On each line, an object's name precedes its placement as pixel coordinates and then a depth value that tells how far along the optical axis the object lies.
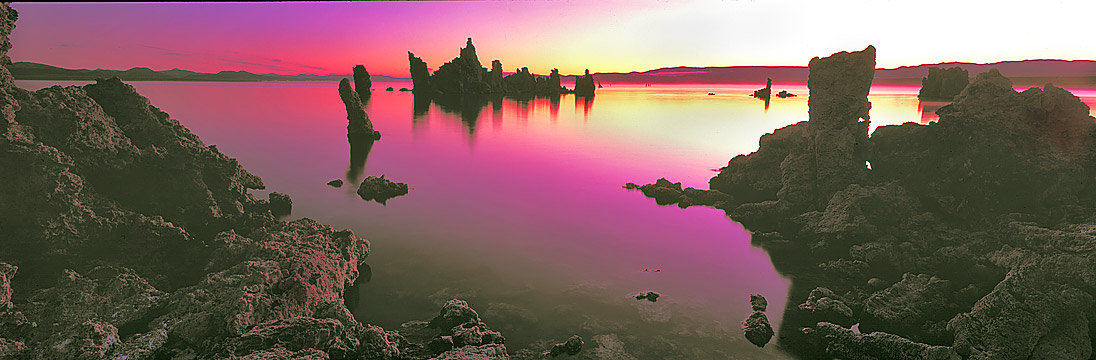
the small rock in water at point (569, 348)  11.17
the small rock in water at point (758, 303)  13.68
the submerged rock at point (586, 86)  164.12
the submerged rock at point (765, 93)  153.93
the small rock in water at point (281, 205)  22.98
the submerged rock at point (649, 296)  14.17
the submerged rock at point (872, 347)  10.68
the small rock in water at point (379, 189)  26.22
